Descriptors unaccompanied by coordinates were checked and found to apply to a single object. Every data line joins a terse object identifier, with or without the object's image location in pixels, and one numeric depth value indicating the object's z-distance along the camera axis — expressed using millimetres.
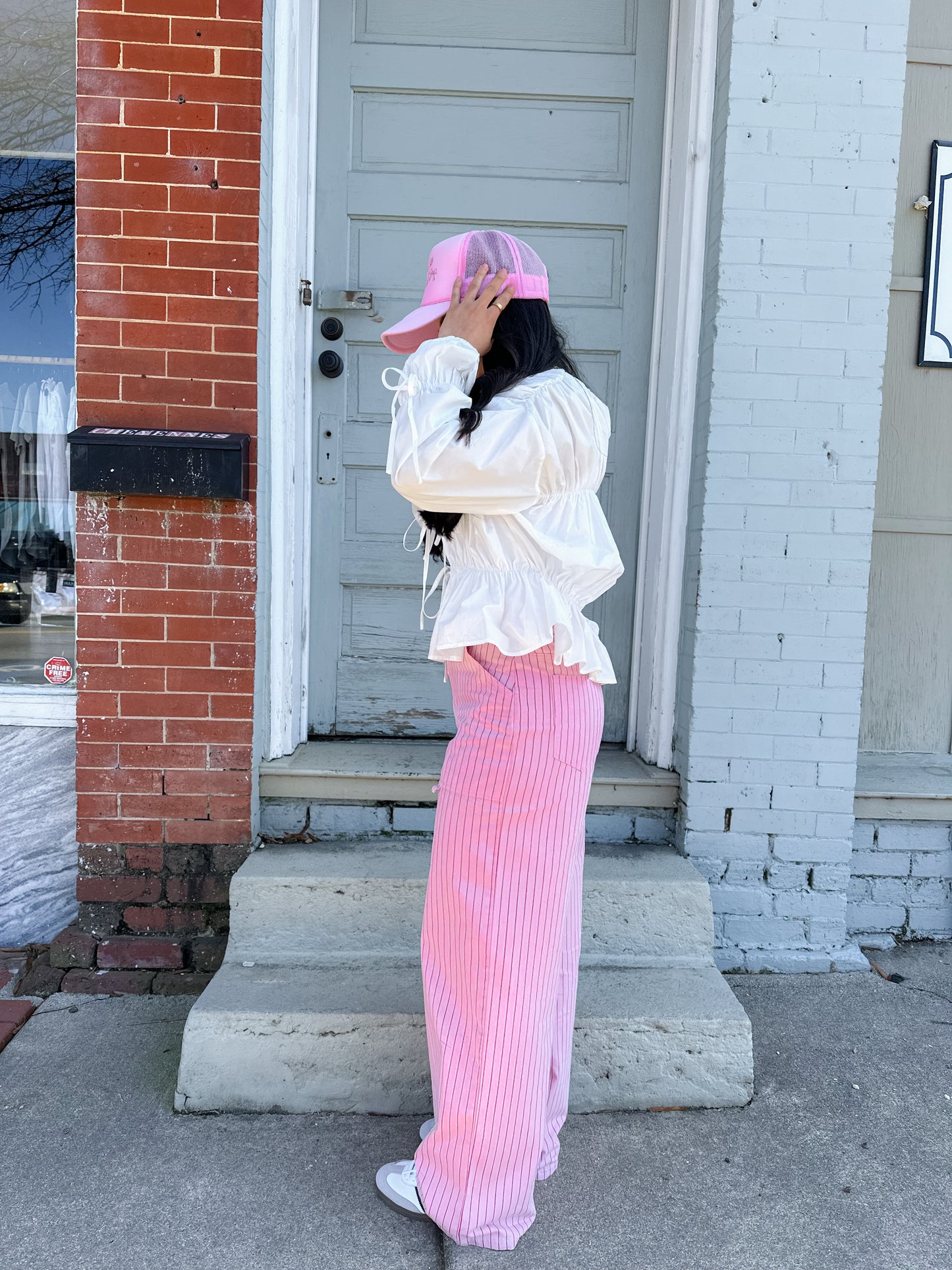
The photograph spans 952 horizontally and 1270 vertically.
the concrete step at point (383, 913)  2666
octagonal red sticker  3133
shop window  3037
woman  1732
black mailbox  2656
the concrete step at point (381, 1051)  2311
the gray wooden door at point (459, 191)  3164
